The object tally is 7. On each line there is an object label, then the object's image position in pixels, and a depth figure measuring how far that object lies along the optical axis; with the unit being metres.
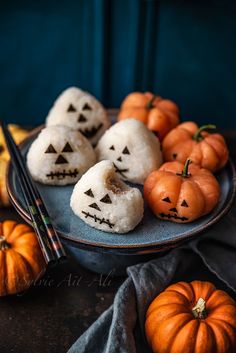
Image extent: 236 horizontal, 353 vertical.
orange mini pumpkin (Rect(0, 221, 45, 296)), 0.96
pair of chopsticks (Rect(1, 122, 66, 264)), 0.86
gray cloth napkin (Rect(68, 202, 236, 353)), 0.87
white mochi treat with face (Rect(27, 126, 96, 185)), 1.05
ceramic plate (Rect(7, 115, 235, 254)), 0.92
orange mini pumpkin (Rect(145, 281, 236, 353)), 0.82
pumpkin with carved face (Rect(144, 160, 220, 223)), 0.97
